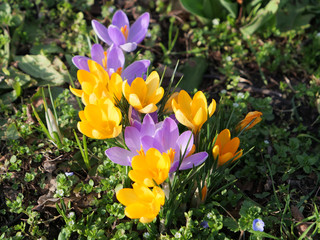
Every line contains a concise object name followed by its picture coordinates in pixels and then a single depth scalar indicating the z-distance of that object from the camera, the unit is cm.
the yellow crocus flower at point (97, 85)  56
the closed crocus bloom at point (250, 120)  59
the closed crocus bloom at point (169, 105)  59
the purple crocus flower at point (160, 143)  54
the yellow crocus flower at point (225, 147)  56
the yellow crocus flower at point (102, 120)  54
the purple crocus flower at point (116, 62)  62
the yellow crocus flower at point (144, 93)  55
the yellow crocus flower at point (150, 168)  52
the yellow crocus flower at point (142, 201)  52
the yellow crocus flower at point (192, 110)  55
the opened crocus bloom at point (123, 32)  65
